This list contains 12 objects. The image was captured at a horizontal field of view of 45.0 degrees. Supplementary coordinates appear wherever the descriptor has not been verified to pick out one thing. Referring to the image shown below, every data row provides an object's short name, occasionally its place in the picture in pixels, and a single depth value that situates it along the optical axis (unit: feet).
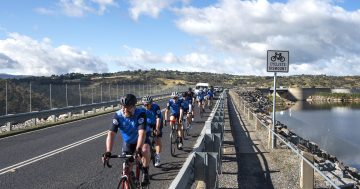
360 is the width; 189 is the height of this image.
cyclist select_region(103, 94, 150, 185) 22.58
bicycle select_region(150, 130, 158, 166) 34.63
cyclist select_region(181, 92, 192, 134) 52.03
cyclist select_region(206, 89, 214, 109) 111.28
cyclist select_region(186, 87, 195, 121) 59.01
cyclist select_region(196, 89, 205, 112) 86.72
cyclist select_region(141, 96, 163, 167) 34.17
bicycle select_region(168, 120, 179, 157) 41.26
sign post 43.06
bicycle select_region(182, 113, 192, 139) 52.56
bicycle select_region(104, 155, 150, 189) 20.59
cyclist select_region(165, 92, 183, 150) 45.03
